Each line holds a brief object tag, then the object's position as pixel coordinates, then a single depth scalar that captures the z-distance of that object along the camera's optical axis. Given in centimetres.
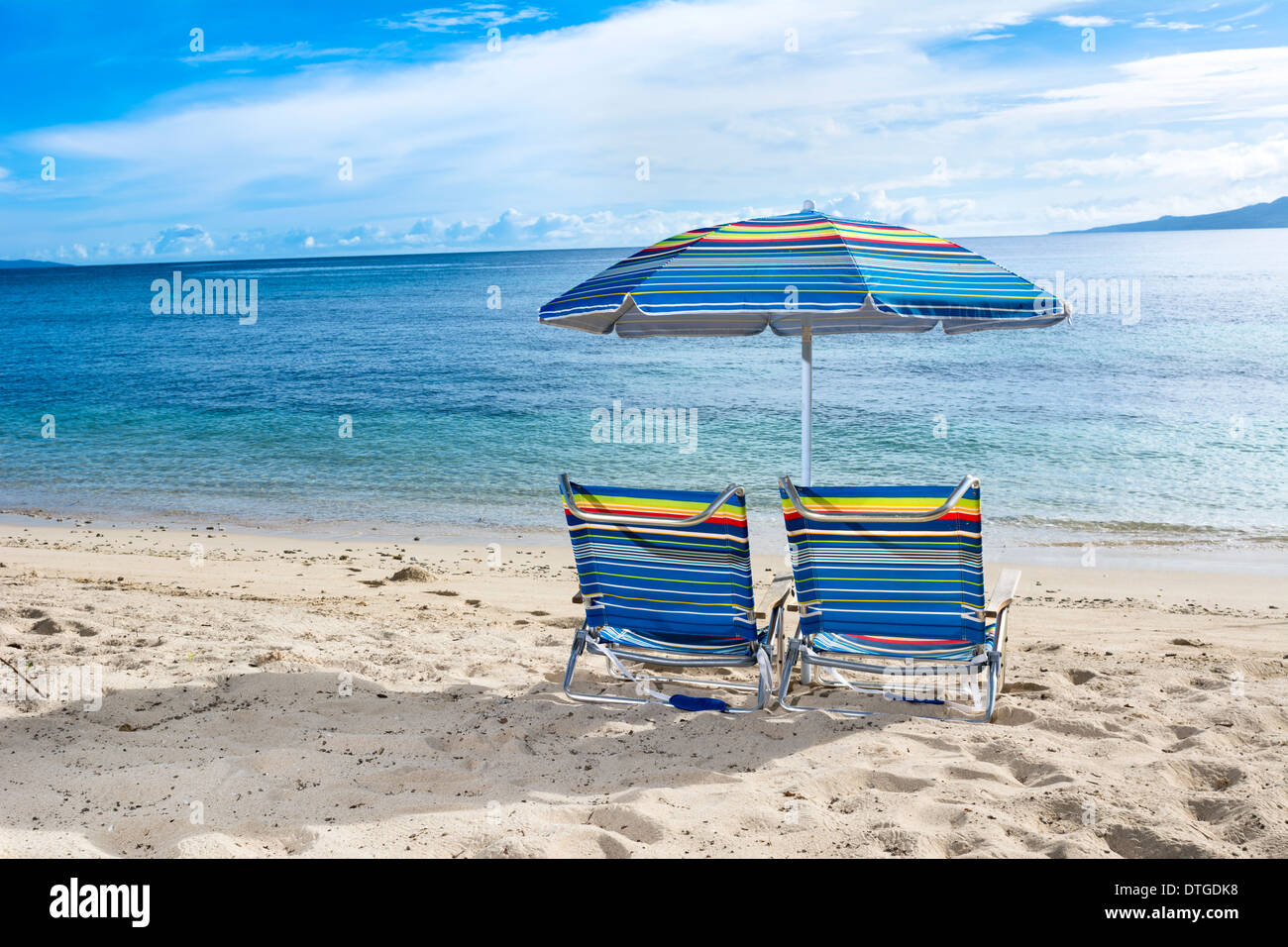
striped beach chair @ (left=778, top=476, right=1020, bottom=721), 400
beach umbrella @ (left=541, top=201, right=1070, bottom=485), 398
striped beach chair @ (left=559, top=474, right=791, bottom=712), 416
